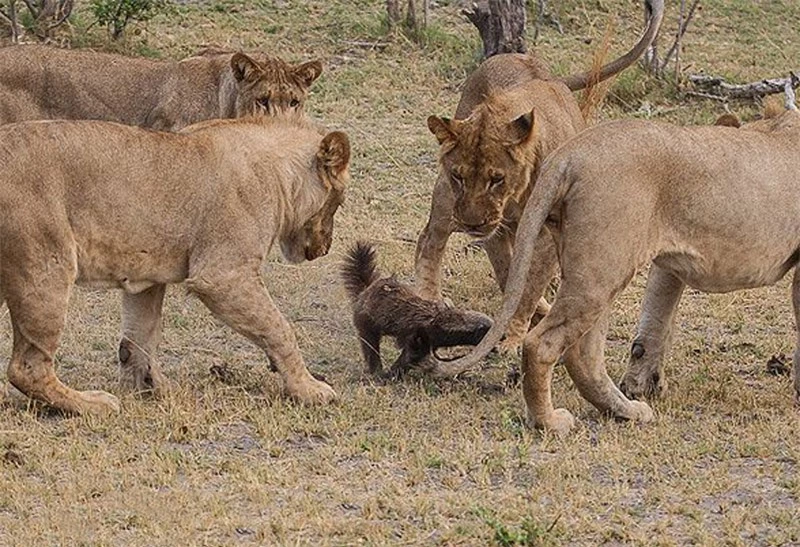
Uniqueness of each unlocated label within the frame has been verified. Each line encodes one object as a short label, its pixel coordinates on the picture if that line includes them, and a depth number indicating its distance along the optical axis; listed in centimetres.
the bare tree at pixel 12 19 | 2539
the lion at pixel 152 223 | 1155
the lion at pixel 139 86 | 1623
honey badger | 1358
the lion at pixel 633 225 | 1141
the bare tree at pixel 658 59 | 2627
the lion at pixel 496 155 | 1327
